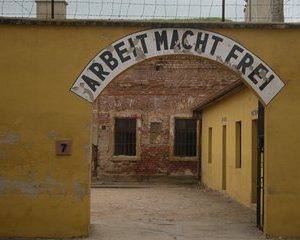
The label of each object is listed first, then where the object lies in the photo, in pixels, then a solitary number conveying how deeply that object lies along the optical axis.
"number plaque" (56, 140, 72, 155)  10.84
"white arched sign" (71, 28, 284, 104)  10.90
